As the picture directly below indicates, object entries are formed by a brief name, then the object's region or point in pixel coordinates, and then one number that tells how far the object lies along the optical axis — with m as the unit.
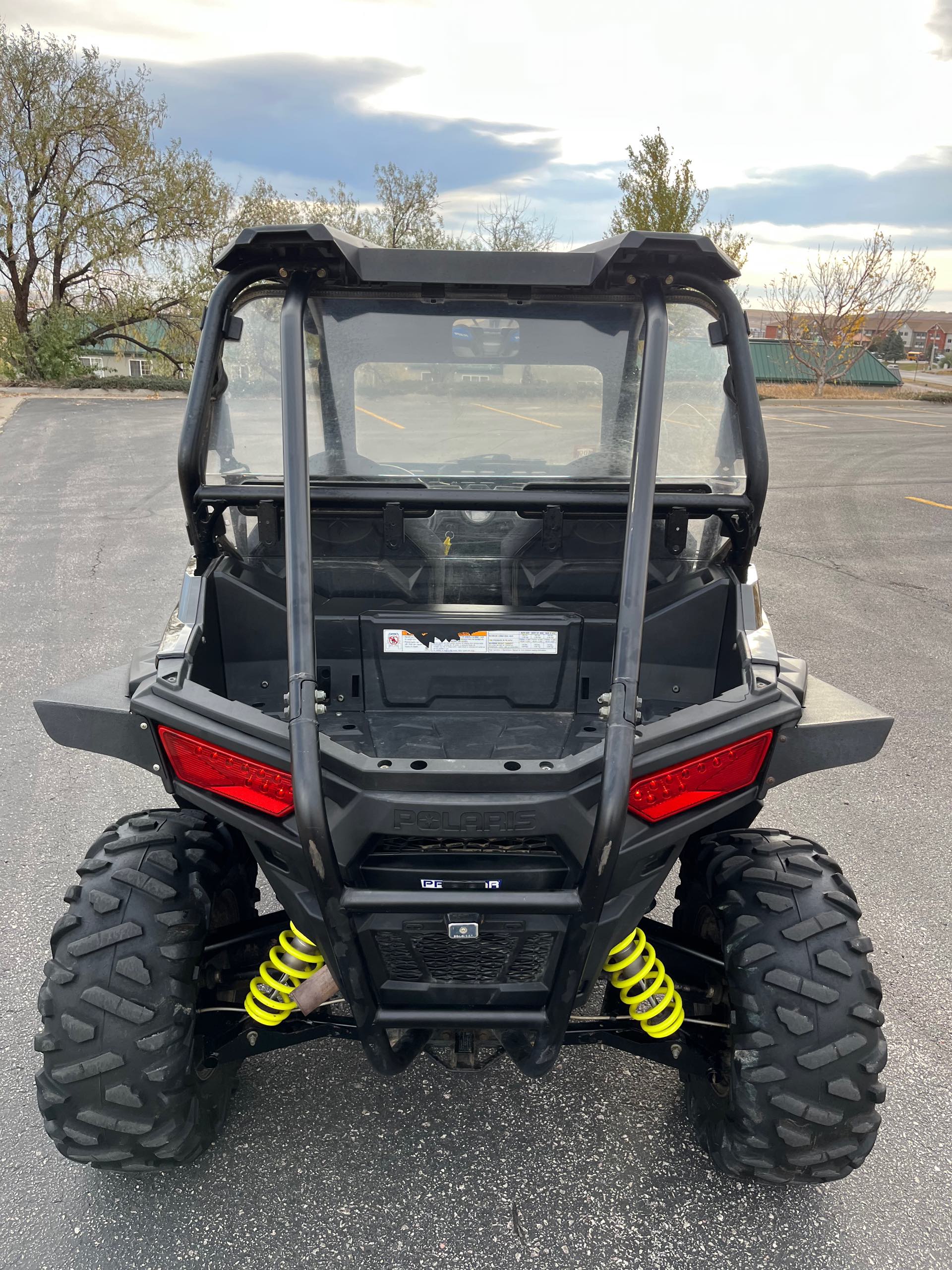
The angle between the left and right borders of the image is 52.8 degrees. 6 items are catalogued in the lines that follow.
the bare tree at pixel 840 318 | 36.12
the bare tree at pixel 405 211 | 34.94
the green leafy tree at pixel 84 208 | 25.98
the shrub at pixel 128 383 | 25.36
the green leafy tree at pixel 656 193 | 29.42
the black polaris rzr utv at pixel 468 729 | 1.89
